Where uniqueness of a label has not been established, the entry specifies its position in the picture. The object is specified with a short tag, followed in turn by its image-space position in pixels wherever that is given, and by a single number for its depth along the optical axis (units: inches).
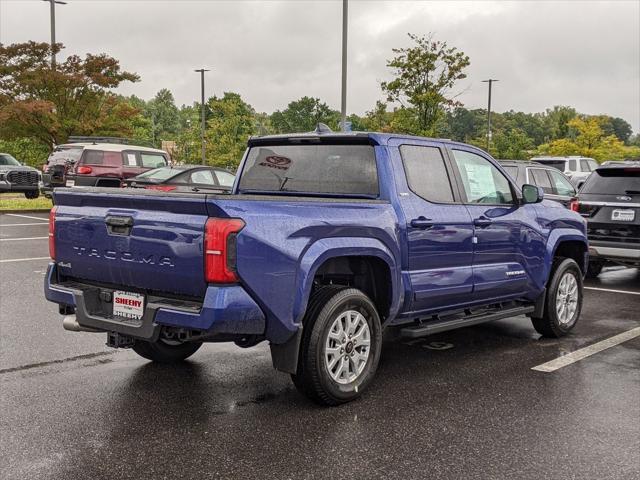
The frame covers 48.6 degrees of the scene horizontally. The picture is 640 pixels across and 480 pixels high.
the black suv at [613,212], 382.3
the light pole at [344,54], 811.4
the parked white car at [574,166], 1100.9
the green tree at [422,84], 1037.8
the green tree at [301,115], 3447.3
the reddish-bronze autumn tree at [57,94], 1032.2
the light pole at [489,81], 2145.7
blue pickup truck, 167.2
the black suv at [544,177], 535.2
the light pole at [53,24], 1076.6
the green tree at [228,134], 1987.0
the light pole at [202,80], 1860.1
